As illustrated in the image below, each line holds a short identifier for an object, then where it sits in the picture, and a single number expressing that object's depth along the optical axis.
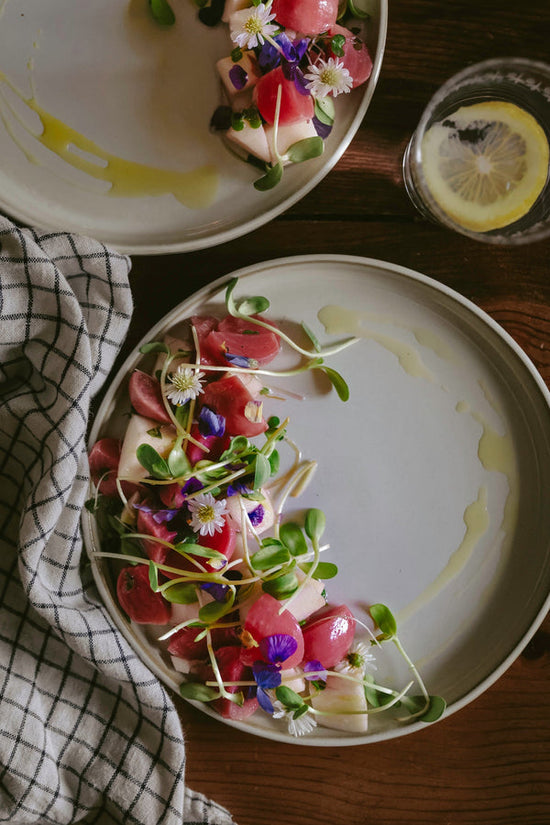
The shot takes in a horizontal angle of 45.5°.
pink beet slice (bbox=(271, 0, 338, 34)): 0.69
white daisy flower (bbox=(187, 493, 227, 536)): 0.71
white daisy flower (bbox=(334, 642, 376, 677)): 0.78
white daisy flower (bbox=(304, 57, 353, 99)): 0.70
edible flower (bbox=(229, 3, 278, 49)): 0.69
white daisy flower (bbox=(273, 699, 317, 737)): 0.76
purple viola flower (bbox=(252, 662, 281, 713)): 0.71
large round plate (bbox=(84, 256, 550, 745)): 0.81
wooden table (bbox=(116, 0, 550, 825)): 0.80
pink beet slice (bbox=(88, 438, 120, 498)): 0.75
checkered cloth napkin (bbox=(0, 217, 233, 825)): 0.72
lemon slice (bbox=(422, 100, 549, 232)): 0.78
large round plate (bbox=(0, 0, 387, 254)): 0.77
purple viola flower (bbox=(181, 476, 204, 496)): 0.72
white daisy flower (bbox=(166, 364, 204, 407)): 0.72
